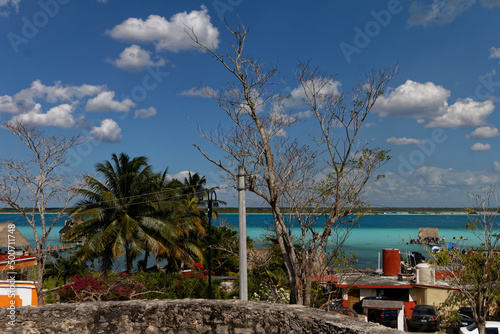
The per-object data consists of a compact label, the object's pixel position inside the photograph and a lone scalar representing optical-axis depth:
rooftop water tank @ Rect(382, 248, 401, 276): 32.16
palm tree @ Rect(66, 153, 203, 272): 23.33
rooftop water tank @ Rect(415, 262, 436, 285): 26.28
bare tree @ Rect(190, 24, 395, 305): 14.46
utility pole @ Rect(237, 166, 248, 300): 11.97
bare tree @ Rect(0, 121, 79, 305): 15.20
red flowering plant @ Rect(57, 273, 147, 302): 16.64
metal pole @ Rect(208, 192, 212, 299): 15.77
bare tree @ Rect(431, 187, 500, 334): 15.70
